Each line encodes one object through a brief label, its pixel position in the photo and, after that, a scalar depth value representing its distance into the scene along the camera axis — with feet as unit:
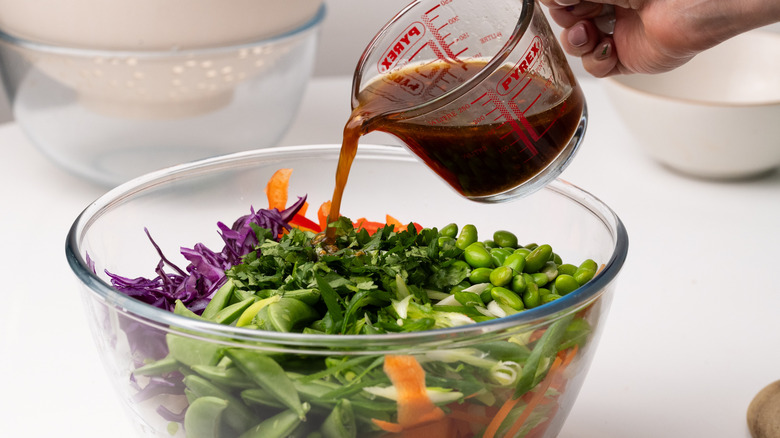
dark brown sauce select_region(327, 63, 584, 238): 3.18
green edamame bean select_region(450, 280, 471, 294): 3.22
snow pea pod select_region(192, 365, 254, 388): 2.93
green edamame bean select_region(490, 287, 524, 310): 3.13
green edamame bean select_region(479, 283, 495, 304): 3.16
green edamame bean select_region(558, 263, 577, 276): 3.29
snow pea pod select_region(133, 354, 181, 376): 2.97
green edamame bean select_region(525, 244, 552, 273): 3.28
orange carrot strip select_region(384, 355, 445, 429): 2.90
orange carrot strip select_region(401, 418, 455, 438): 2.94
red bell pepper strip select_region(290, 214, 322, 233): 3.48
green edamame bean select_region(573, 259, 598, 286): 3.22
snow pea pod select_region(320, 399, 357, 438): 2.92
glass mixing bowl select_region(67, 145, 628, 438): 2.91
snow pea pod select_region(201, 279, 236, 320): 3.14
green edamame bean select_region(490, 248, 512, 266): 3.30
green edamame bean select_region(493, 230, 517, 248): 3.40
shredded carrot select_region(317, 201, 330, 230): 3.49
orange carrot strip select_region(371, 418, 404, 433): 2.93
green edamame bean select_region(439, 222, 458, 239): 3.45
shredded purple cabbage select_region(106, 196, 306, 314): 3.25
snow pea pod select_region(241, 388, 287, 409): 2.92
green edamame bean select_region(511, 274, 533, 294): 3.17
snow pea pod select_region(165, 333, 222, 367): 2.93
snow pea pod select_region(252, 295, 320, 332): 3.01
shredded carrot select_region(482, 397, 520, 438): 2.99
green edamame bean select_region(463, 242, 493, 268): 3.26
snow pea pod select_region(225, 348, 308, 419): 2.91
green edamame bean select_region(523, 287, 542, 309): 3.16
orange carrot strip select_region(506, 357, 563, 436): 3.03
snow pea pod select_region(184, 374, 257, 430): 2.94
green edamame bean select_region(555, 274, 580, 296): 3.20
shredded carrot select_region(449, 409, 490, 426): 2.95
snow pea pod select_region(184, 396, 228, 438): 2.94
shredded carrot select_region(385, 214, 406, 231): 3.51
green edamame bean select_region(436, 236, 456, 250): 3.33
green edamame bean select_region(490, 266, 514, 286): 3.17
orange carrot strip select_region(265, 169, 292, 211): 3.49
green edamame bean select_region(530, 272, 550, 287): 3.22
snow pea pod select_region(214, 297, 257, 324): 3.08
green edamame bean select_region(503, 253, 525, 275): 3.24
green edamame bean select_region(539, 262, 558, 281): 3.27
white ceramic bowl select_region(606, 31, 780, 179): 4.21
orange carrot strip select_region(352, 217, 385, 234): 3.47
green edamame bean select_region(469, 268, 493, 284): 3.22
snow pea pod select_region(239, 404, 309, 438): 2.92
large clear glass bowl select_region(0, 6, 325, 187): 4.06
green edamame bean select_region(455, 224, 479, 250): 3.40
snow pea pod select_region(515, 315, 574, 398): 2.98
